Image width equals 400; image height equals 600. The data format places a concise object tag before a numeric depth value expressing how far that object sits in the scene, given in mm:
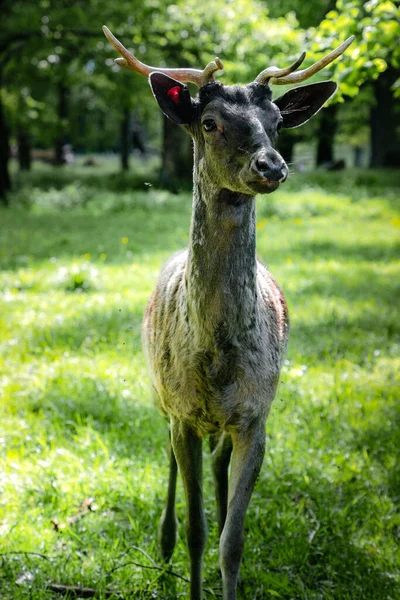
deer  2900
